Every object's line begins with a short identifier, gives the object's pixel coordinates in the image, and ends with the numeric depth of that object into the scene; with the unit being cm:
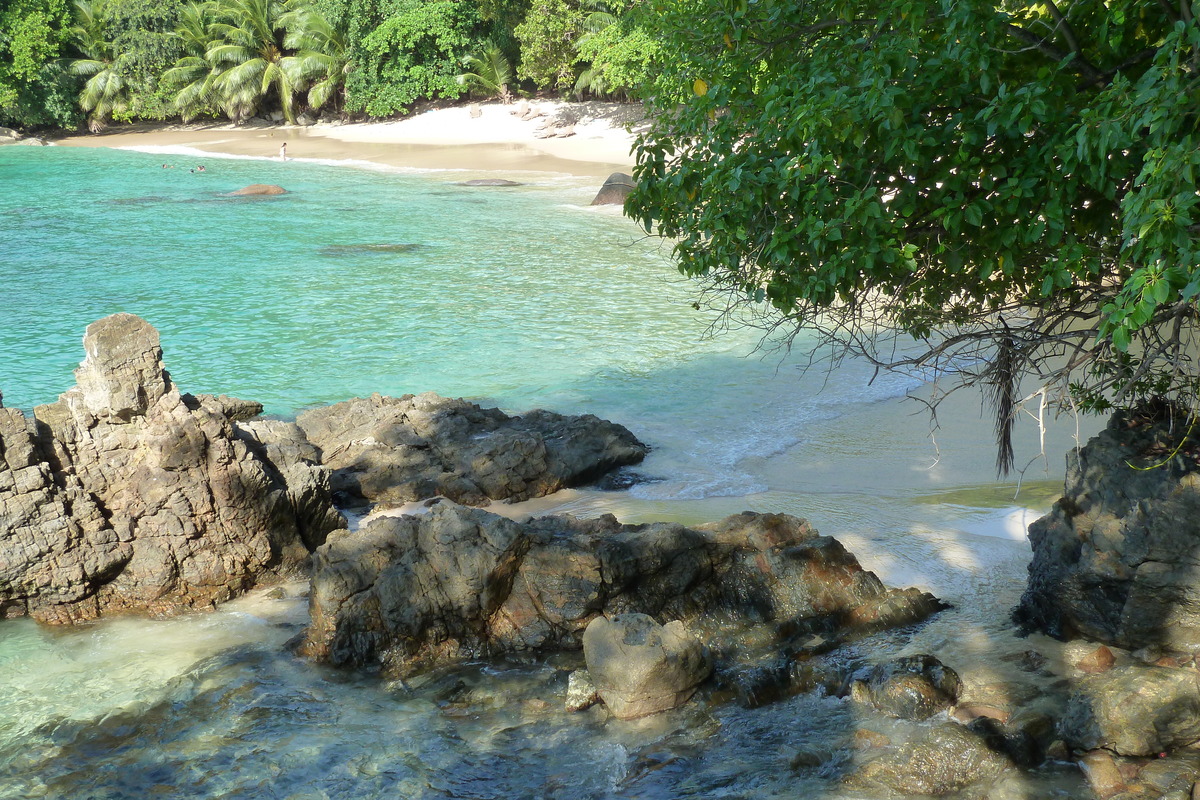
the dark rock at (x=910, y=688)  511
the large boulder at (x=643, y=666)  533
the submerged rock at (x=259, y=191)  3158
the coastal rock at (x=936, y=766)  458
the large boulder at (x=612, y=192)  2773
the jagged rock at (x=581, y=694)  551
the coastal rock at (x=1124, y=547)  510
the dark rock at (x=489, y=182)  3228
